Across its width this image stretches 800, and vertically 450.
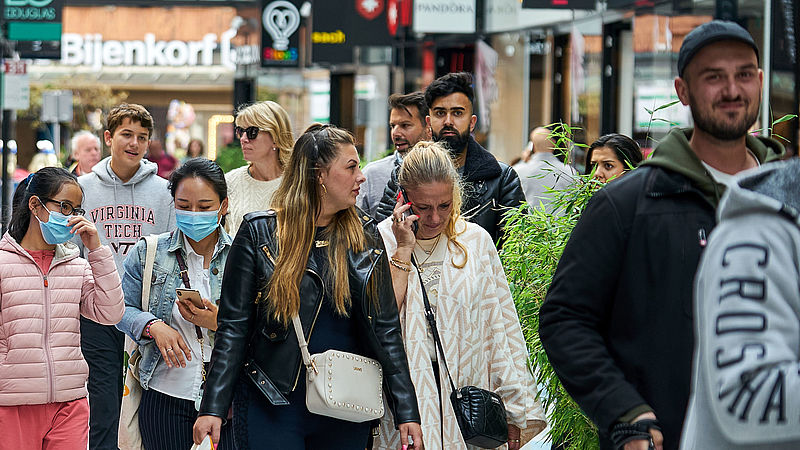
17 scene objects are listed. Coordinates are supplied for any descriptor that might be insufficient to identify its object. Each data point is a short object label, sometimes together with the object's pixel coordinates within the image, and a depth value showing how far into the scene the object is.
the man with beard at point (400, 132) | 14.88
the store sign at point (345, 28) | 46.53
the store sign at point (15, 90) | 40.00
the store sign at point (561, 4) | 31.28
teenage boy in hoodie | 13.93
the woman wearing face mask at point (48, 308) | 11.23
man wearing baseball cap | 5.90
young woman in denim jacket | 10.63
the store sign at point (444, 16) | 39.34
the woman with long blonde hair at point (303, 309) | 8.65
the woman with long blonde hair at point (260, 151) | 14.14
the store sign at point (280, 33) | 50.41
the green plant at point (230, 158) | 39.47
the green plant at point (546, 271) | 10.03
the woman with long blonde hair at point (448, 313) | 9.62
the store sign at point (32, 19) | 38.84
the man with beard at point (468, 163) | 12.44
